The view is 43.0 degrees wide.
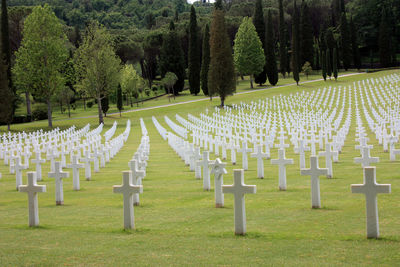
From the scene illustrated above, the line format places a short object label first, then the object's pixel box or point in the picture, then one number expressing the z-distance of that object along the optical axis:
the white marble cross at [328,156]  12.83
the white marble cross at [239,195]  7.37
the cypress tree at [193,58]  74.19
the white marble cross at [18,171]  13.81
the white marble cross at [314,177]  9.02
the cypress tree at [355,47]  87.33
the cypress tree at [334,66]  68.38
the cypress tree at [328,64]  70.12
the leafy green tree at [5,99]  47.44
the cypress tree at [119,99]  57.44
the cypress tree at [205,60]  67.88
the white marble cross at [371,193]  6.84
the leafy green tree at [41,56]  49.41
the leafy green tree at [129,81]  68.19
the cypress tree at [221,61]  55.44
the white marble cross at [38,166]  15.71
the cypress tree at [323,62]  70.09
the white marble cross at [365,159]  11.27
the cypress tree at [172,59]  81.19
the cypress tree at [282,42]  82.62
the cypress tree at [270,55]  74.25
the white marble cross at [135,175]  10.41
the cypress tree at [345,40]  85.12
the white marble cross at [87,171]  16.03
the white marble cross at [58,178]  10.84
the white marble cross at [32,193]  8.58
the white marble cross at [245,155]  15.30
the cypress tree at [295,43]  68.64
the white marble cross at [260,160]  13.03
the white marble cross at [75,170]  13.38
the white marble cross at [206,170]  11.82
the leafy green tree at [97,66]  51.72
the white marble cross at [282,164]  11.23
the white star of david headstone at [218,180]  9.77
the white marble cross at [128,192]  7.94
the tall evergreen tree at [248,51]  73.19
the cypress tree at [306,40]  86.75
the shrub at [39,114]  63.28
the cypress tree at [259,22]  80.85
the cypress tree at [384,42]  83.75
